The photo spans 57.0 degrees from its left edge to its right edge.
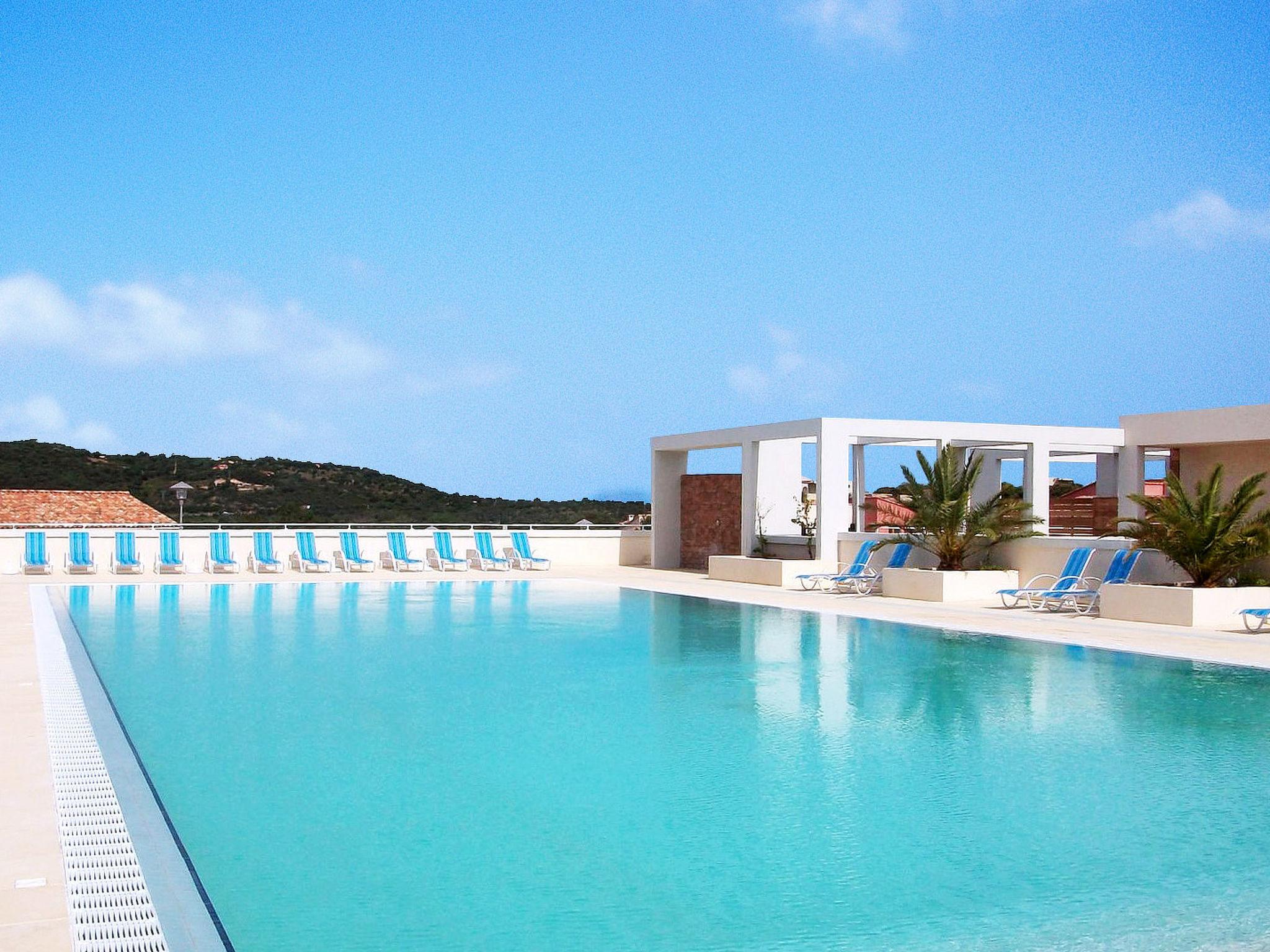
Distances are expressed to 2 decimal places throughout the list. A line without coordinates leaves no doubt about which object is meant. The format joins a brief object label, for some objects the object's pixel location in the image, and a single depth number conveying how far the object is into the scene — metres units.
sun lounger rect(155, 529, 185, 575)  21.00
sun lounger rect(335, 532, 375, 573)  22.56
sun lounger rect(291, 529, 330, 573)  22.41
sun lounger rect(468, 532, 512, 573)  23.52
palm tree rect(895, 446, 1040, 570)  16.88
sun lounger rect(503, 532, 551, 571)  23.55
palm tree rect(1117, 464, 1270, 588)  13.52
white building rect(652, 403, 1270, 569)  17.86
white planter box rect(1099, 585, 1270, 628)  13.23
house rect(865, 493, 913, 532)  25.44
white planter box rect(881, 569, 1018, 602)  16.48
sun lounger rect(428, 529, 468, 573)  23.19
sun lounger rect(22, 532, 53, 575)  20.27
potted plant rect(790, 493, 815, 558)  20.61
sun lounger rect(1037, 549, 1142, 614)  14.71
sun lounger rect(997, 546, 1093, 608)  15.28
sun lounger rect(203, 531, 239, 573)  21.36
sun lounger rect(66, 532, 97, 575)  20.48
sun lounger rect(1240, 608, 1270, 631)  12.50
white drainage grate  3.88
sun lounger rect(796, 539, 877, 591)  17.72
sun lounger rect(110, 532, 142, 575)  20.94
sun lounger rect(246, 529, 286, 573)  22.00
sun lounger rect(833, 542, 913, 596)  17.67
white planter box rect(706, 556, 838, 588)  19.22
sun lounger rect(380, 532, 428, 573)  22.91
